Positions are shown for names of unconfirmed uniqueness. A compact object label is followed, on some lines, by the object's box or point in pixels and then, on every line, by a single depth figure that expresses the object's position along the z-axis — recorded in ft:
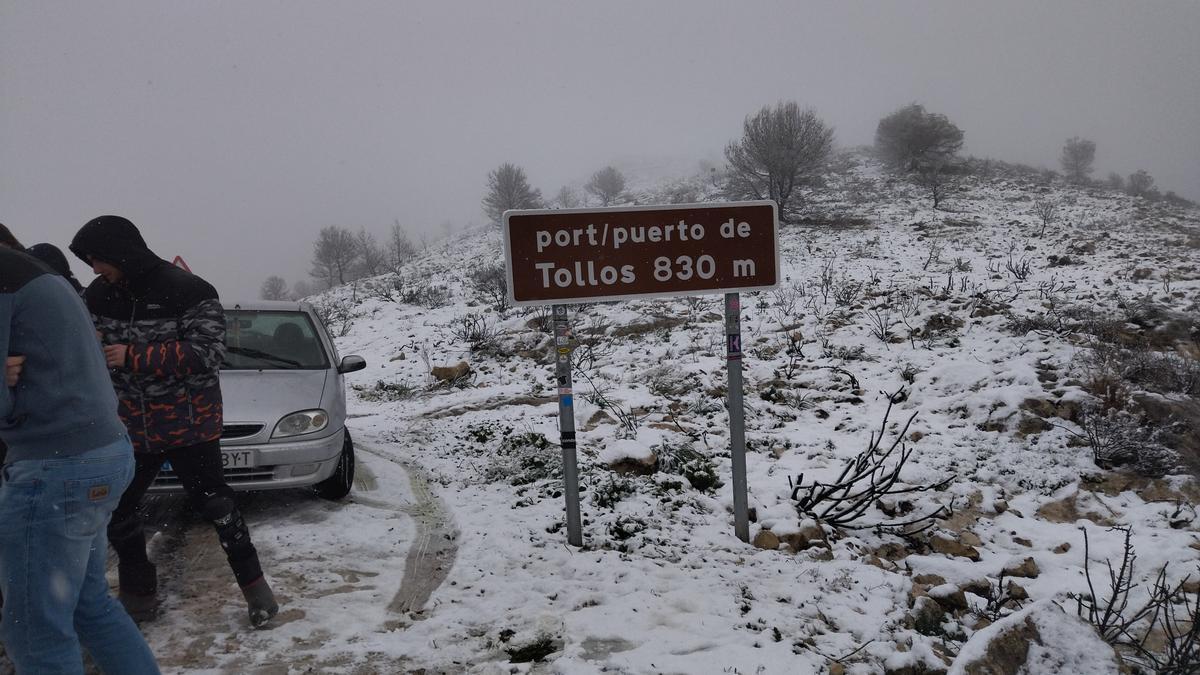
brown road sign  10.91
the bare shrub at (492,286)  44.77
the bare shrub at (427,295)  50.45
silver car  12.15
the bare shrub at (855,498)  13.01
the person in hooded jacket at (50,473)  5.18
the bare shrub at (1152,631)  7.05
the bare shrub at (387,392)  28.65
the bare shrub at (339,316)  47.04
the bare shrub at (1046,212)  59.56
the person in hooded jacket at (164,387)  8.13
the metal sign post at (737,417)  11.90
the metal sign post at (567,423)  11.61
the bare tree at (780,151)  72.54
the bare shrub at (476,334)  34.50
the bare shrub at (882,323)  27.09
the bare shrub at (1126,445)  14.60
